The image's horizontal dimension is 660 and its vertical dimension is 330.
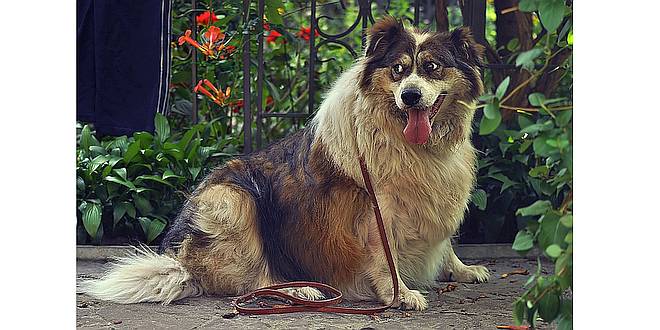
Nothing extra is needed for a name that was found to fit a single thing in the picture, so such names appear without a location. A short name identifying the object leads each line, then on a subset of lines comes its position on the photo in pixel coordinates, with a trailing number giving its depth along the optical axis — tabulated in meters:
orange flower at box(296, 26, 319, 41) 6.09
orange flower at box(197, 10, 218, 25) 5.16
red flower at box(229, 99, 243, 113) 5.34
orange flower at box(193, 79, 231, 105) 5.15
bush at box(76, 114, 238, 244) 4.73
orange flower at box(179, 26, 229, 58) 4.90
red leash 3.69
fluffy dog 3.73
